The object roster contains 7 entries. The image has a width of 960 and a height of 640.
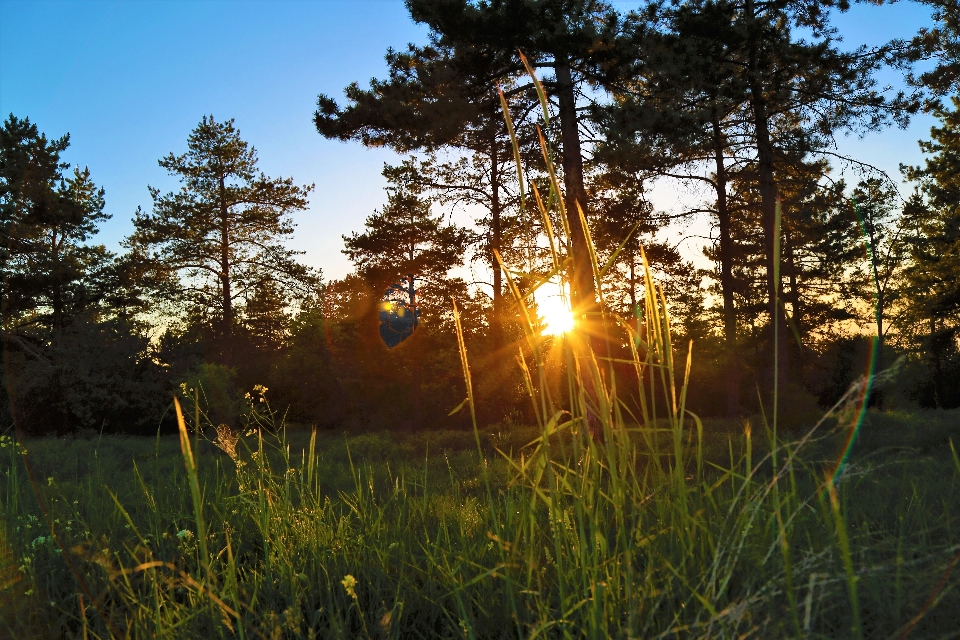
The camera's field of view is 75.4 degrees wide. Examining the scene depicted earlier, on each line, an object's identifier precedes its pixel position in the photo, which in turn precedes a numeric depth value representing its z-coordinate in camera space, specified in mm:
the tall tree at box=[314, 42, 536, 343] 10133
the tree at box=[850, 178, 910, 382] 22844
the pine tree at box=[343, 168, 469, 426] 21312
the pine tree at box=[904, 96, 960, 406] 19125
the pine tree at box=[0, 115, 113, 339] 20250
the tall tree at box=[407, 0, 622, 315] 9625
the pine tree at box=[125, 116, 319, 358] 24750
